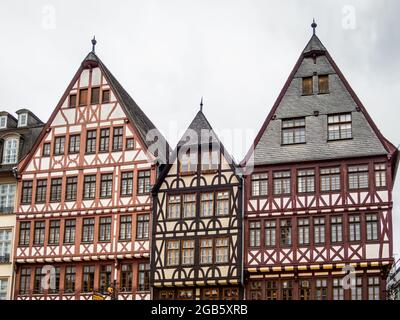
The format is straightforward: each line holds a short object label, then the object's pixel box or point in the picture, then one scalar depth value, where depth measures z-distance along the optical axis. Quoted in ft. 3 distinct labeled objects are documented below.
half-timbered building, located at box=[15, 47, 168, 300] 106.36
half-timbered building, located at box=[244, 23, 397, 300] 95.09
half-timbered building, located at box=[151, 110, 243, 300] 100.53
